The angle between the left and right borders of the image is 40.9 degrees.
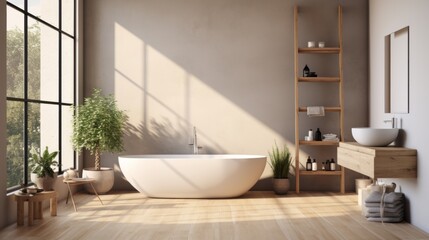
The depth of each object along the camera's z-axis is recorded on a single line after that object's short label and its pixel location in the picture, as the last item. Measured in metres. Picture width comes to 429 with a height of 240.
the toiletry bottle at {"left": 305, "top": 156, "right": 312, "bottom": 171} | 7.75
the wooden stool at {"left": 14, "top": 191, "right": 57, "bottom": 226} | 5.46
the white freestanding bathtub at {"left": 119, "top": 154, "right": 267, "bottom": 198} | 6.94
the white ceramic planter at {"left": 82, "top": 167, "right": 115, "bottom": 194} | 7.48
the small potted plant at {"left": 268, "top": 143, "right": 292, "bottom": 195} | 7.58
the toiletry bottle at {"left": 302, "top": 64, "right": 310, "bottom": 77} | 7.74
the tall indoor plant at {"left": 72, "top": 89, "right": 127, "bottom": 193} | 7.45
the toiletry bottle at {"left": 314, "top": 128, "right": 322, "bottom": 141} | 7.75
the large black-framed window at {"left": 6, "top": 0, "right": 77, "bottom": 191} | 7.16
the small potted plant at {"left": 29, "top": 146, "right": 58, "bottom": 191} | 6.05
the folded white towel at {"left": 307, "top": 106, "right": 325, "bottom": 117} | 7.61
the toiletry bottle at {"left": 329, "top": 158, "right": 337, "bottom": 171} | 7.68
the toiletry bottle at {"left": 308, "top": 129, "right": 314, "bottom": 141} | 7.72
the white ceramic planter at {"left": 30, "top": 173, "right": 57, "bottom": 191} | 6.04
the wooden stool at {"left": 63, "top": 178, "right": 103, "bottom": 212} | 6.41
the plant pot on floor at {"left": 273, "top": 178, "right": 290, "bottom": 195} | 7.57
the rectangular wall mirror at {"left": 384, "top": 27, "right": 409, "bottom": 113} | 5.90
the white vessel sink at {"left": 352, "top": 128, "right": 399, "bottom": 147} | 5.71
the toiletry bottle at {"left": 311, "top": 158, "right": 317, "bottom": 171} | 7.69
